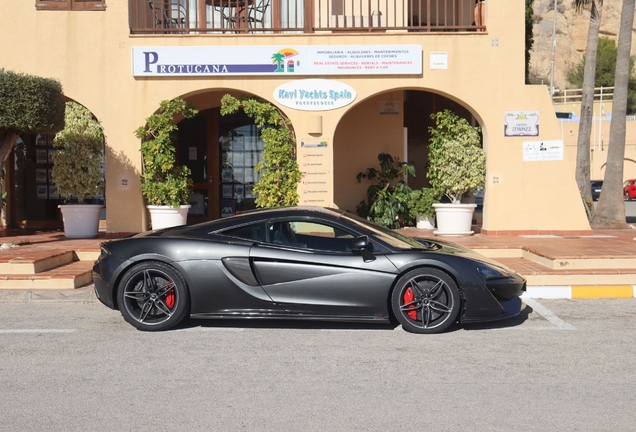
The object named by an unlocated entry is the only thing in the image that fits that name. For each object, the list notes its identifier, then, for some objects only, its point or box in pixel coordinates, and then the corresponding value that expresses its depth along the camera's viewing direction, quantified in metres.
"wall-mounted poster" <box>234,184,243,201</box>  16.20
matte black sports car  6.42
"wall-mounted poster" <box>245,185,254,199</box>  16.17
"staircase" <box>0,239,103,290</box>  8.34
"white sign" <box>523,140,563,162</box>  13.18
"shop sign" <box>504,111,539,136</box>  13.20
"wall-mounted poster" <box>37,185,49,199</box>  15.72
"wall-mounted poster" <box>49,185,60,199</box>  15.72
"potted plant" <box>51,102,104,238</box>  12.73
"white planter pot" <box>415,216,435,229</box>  14.78
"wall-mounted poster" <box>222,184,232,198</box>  16.19
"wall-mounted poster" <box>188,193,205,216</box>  16.06
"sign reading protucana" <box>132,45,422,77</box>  12.99
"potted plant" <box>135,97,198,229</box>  12.84
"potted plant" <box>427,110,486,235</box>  13.41
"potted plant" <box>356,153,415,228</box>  14.67
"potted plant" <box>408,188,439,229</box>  14.55
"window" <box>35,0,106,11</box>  12.98
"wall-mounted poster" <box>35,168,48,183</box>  15.72
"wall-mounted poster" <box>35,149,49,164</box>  15.71
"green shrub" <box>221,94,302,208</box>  12.88
